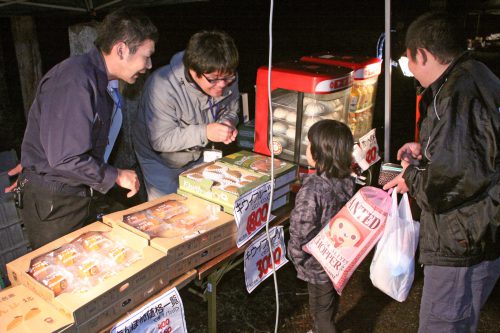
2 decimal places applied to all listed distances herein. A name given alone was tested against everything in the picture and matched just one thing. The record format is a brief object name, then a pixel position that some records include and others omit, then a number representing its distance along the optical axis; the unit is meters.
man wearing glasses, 2.79
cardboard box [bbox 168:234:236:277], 2.18
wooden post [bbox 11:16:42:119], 5.36
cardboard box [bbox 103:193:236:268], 2.12
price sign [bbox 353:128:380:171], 3.46
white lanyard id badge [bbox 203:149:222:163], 3.06
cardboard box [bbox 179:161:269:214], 2.48
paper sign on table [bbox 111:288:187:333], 1.92
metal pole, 2.98
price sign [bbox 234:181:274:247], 2.41
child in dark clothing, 2.53
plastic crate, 2.62
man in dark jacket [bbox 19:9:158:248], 2.14
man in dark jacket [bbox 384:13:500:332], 1.98
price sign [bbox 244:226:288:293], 2.63
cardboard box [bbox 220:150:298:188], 2.77
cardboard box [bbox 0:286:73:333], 1.67
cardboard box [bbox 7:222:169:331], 1.75
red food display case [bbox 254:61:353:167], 3.29
